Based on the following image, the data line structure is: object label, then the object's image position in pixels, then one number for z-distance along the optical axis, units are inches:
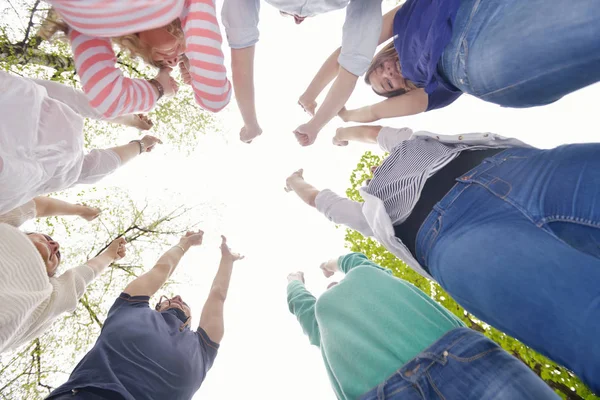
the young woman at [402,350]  51.4
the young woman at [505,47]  45.3
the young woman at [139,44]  54.9
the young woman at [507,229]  43.6
